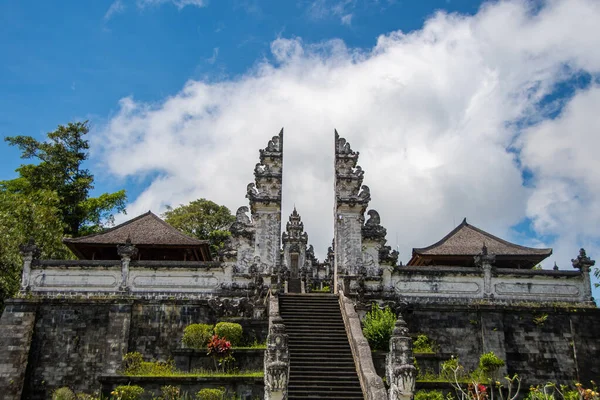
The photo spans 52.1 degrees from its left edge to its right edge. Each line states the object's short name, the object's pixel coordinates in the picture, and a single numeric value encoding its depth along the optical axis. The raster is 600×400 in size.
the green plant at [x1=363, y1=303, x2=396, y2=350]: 17.08
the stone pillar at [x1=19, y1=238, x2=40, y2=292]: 19.98
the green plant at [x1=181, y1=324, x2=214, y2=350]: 17.22
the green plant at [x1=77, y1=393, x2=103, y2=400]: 16.69
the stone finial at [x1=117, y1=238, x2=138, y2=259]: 20.17
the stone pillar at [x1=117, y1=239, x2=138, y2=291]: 20.09
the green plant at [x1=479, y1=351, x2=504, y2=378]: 17.17
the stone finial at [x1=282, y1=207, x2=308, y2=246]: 38.56
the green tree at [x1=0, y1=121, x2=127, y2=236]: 36.00
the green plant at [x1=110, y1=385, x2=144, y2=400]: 14.62
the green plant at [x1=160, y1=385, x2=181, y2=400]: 15.07
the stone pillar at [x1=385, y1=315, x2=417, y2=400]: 12.62
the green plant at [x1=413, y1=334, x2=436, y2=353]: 17.56
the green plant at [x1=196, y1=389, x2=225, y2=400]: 14.36
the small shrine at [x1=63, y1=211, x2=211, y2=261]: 22.66
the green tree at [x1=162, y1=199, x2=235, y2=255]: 42.69
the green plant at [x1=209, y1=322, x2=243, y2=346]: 17.30
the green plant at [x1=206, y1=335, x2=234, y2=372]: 16.47
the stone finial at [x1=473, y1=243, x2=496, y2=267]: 20.43
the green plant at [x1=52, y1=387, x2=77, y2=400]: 16.99
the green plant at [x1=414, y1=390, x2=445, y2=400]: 14.53
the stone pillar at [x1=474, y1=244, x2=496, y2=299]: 20.33
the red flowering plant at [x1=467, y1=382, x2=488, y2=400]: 12.18
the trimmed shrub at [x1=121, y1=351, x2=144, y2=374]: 17.66
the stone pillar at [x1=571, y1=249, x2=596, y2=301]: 20.25
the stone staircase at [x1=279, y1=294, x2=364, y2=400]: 14.86
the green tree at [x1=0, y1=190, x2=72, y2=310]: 24.84
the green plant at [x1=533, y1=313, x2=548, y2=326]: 19.66
